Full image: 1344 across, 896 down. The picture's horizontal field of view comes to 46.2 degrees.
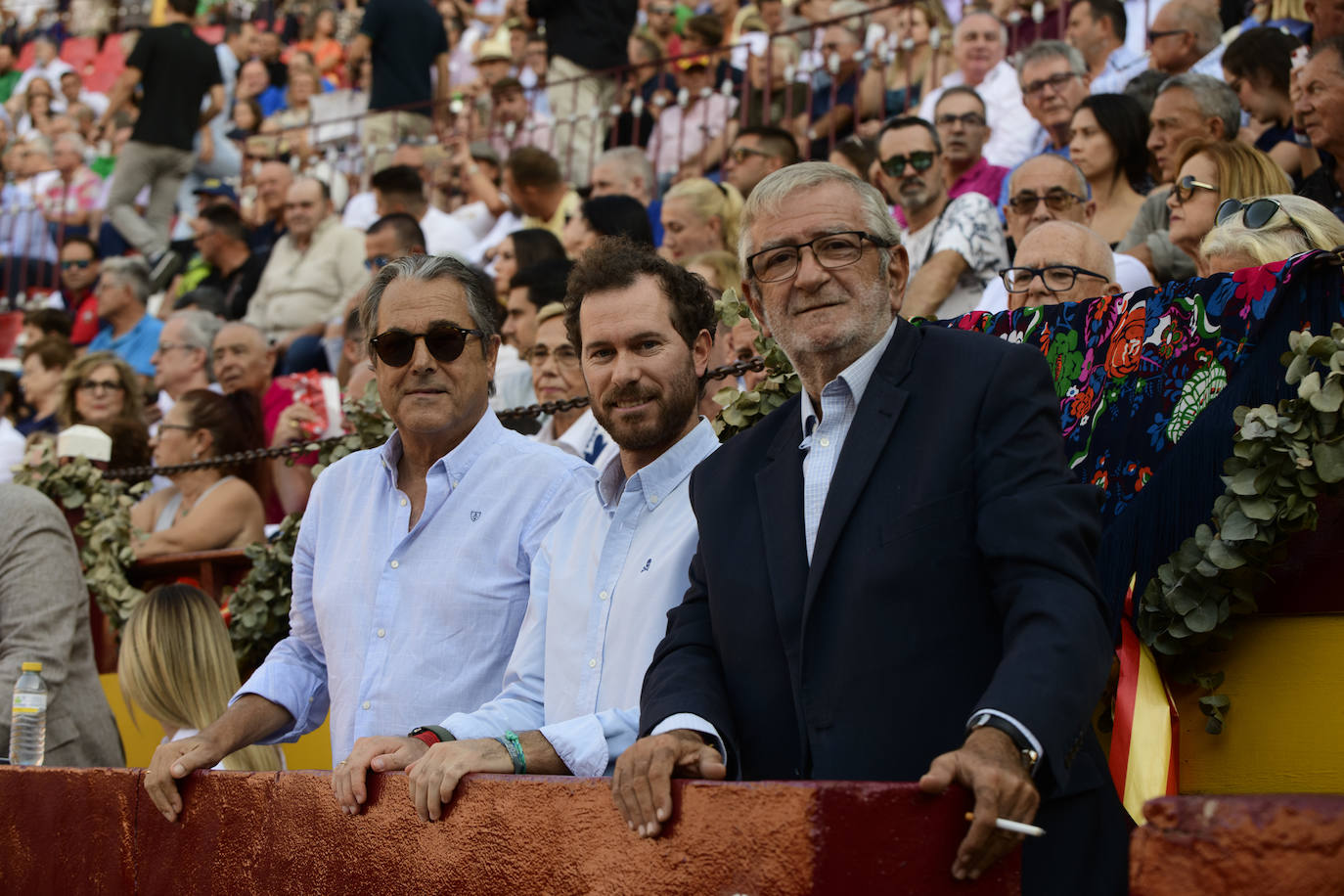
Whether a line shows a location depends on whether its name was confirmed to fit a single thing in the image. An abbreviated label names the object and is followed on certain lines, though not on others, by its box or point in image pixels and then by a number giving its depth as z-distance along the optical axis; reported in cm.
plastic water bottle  509
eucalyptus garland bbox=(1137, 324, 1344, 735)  340
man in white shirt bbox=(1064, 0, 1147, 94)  917
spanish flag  360
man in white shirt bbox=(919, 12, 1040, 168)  924
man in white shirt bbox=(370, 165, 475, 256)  1160
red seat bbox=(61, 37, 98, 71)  2161
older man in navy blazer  242
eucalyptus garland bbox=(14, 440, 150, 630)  756
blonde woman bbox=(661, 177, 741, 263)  809
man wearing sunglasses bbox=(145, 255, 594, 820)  379
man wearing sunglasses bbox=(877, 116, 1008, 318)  660
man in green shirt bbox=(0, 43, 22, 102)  2097
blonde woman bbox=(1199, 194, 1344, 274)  427
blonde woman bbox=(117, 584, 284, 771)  529
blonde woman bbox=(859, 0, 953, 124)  1080
